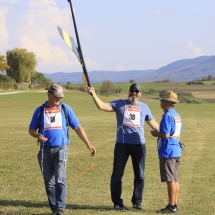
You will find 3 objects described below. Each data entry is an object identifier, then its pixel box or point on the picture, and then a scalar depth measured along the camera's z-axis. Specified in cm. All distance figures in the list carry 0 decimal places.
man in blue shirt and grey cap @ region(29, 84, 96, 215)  1364
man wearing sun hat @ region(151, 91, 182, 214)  1425
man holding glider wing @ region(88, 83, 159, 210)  1471
